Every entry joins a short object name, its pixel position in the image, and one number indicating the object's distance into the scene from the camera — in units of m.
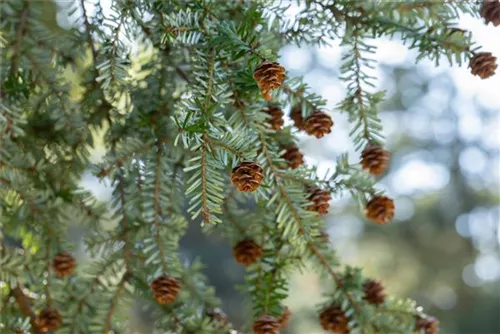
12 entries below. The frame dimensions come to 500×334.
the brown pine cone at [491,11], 0.71
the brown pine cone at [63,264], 0.77
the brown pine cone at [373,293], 0.78
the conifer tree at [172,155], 0.70
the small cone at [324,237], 0.76
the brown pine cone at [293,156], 0.74
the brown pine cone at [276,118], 0.72
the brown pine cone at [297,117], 0.75
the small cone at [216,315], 0.79
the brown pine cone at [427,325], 0.78
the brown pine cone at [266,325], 0.72
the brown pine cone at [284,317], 0.75
